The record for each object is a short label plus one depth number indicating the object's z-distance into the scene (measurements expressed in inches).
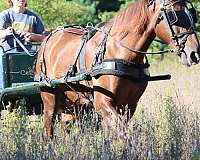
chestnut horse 476.9
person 619.7
